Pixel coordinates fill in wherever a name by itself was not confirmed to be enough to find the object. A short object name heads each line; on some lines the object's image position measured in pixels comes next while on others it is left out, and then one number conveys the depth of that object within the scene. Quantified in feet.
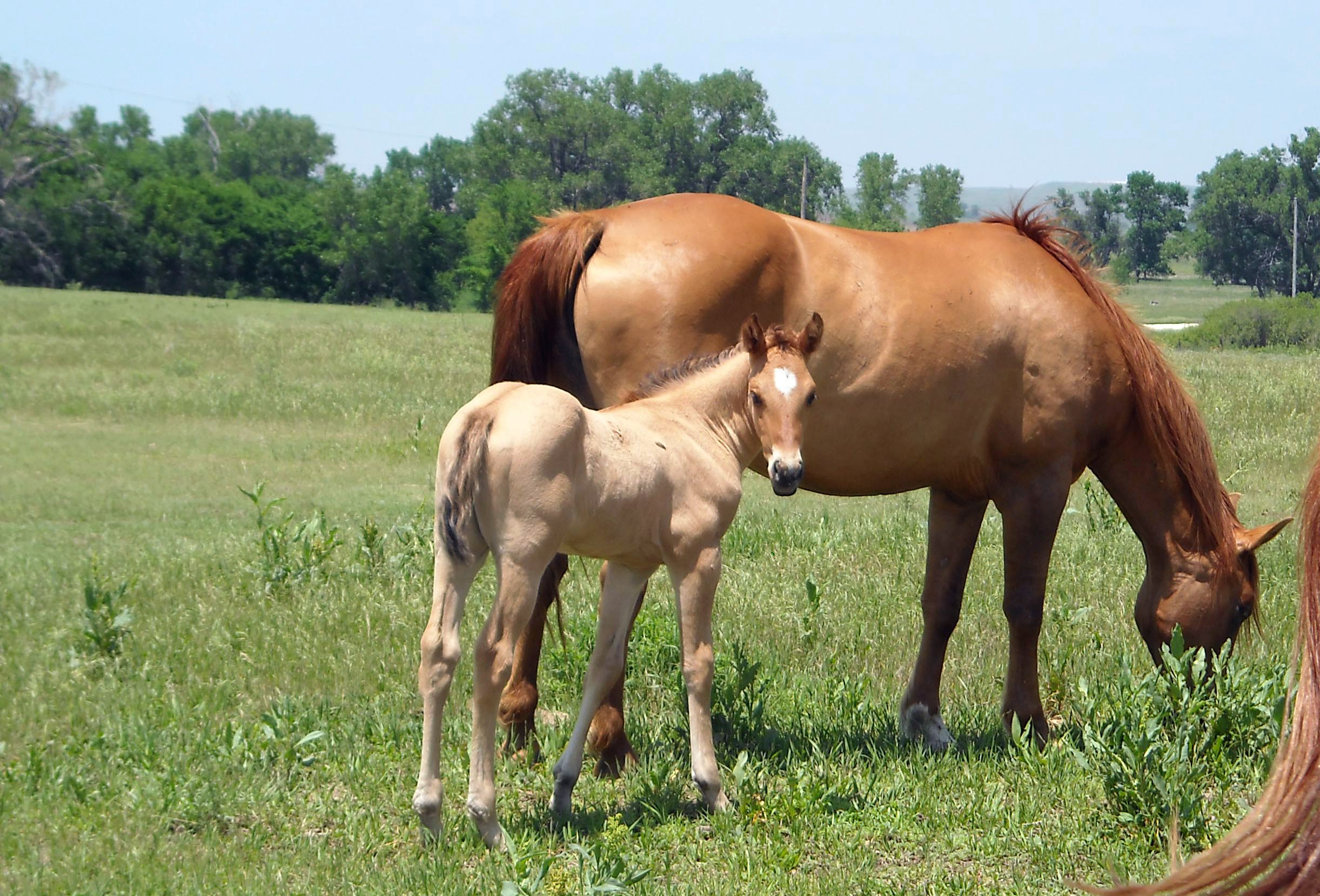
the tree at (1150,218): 536.83
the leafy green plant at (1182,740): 25.81
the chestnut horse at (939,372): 30.76
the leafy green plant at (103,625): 38.06
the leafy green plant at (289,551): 47.16
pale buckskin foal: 23.22
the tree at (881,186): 412.11
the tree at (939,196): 399.44
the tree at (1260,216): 428.56
